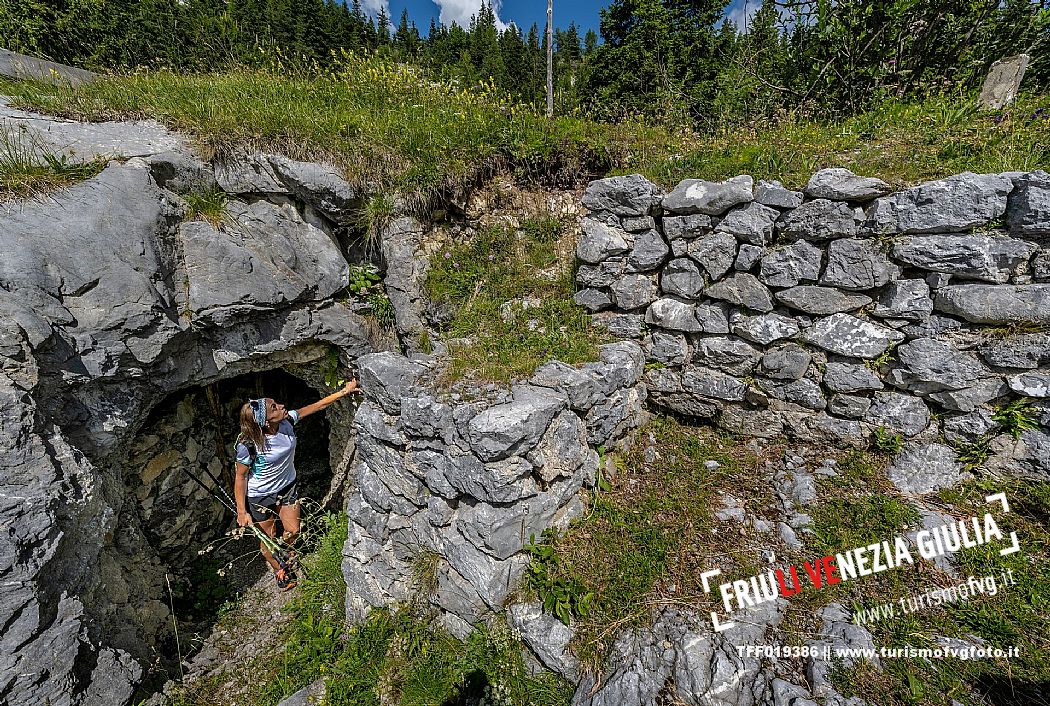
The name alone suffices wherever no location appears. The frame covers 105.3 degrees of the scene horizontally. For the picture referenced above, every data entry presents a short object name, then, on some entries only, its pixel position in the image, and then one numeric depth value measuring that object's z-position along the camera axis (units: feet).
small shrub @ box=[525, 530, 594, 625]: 10.87
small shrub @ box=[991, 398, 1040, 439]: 11.34
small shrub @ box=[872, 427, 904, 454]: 12.60
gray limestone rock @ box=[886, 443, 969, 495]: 12.03
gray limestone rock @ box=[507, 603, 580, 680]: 10.50
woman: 15.23
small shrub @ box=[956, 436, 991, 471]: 11.86
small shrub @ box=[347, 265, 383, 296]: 17.37
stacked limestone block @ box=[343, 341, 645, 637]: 11.72
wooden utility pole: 33.38
